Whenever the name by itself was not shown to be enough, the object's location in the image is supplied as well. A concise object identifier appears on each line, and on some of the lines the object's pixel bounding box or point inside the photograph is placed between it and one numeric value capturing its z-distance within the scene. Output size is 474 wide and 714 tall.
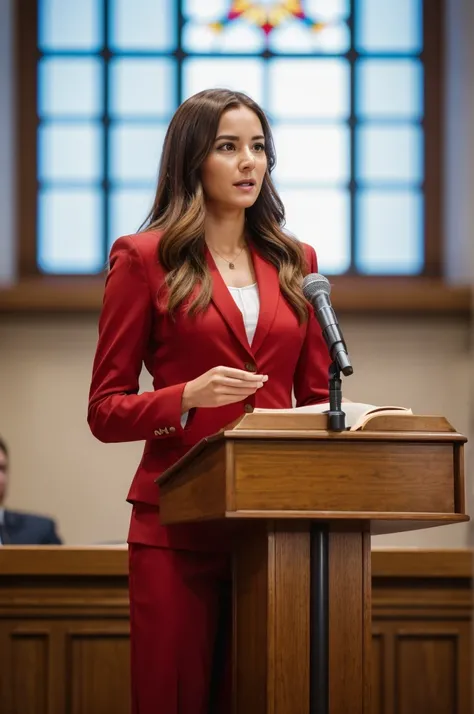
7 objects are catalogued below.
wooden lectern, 6.00
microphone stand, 6.02
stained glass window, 12.91
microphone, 6.08
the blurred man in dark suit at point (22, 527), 10.14
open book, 6.05
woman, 6.36
